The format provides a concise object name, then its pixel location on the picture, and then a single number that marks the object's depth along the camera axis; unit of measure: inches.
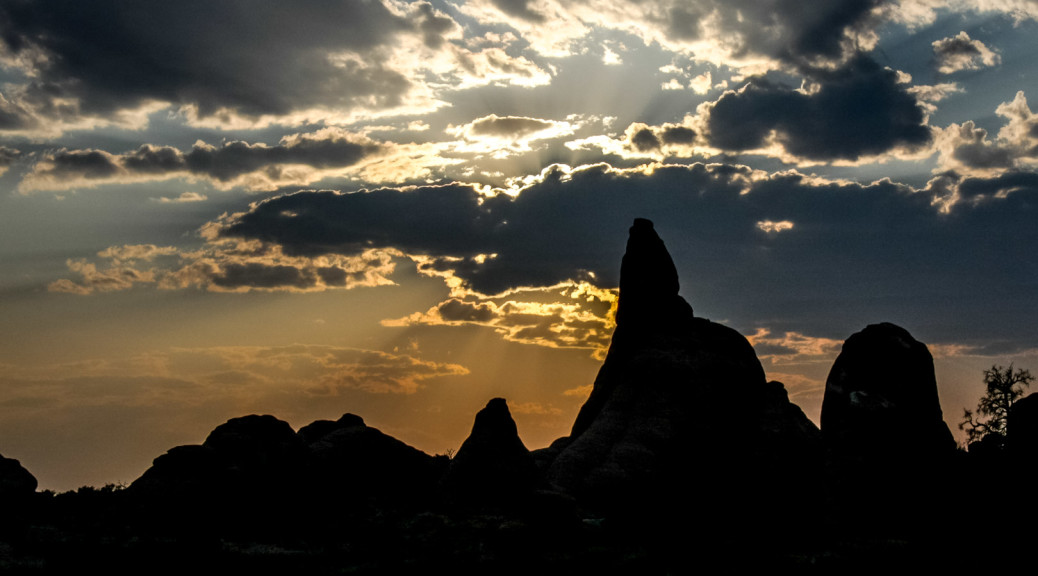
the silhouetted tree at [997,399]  3329.2
